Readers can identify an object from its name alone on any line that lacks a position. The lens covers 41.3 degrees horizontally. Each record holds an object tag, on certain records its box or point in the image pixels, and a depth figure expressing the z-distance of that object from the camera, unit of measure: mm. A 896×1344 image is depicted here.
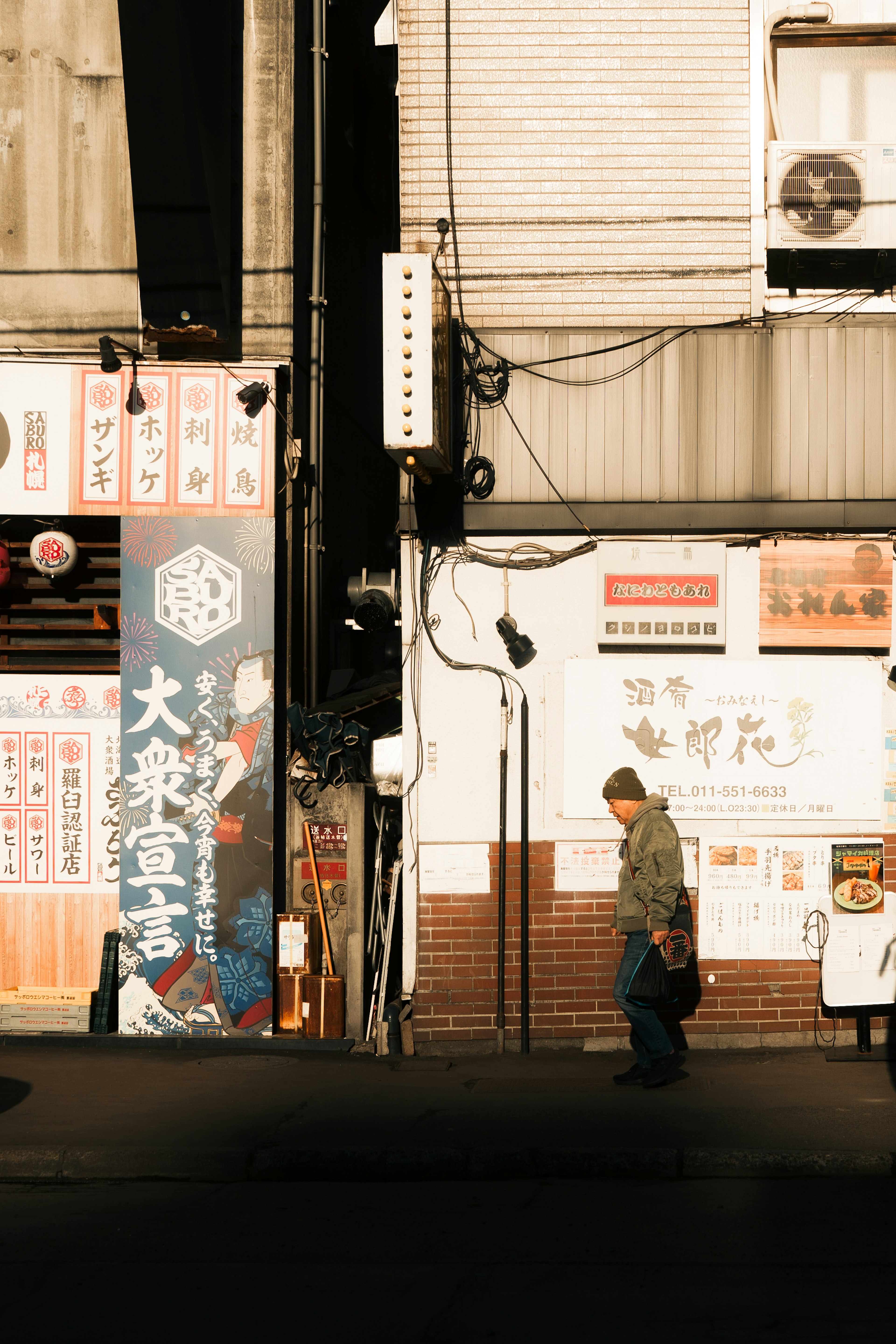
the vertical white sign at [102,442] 9688
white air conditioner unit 9172
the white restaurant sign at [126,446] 9672
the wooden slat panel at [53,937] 9906
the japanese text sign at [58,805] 9883
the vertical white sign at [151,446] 9703
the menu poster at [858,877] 9234
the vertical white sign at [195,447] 9711
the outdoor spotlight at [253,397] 9594
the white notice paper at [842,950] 8812
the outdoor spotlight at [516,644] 9062
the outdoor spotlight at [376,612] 10445
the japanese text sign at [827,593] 9117
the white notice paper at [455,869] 9203
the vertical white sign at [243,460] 9727
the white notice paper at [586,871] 9211
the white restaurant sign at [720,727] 9164
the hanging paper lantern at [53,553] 9750
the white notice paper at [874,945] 8883
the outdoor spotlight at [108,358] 9477
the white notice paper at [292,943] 9539
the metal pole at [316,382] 10719
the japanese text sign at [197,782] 9586
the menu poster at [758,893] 9188
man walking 7891
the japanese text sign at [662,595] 9117
